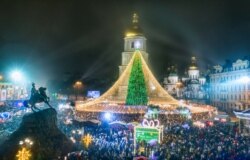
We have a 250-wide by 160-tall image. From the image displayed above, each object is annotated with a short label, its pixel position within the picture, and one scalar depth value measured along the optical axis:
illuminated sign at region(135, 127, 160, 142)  18.28
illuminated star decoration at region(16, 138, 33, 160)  13.32
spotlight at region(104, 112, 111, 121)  27.23
